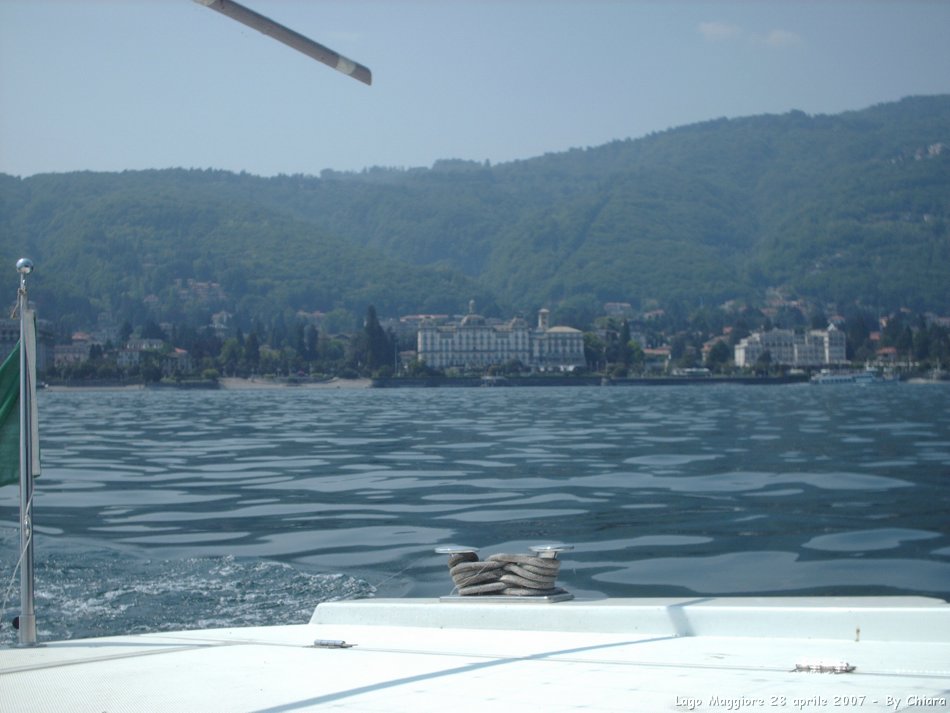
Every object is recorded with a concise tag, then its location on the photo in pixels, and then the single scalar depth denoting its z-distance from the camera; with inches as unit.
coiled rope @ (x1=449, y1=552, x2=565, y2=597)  268.8
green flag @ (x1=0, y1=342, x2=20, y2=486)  243.9
